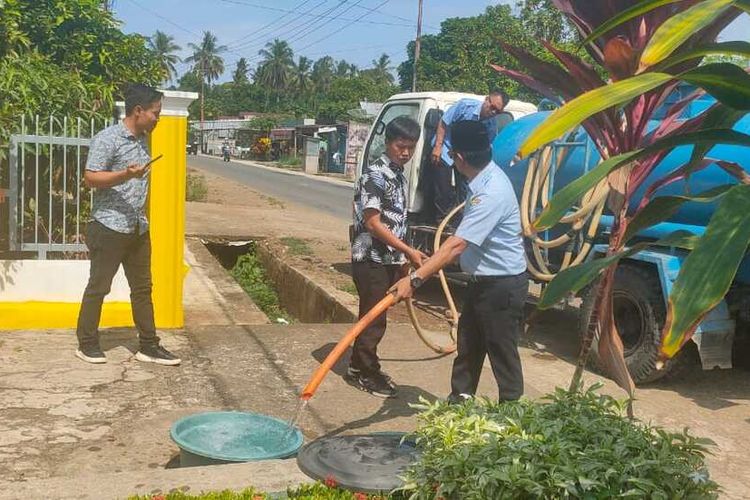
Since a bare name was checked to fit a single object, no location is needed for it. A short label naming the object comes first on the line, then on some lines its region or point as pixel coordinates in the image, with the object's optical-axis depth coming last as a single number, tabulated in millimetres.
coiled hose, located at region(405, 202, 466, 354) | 5914
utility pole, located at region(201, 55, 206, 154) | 97812
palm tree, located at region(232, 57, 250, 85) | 115062
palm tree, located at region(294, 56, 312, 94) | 106188
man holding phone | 5133
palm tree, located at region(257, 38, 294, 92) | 103750
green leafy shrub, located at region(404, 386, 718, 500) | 2342
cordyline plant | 1448
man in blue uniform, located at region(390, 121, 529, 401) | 3996
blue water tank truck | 5562
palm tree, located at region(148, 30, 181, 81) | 93206
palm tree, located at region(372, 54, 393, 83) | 102125
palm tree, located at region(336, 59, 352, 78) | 110938
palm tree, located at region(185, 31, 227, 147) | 103750
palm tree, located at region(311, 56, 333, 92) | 107312
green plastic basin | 3514
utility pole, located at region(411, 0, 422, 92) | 37500
